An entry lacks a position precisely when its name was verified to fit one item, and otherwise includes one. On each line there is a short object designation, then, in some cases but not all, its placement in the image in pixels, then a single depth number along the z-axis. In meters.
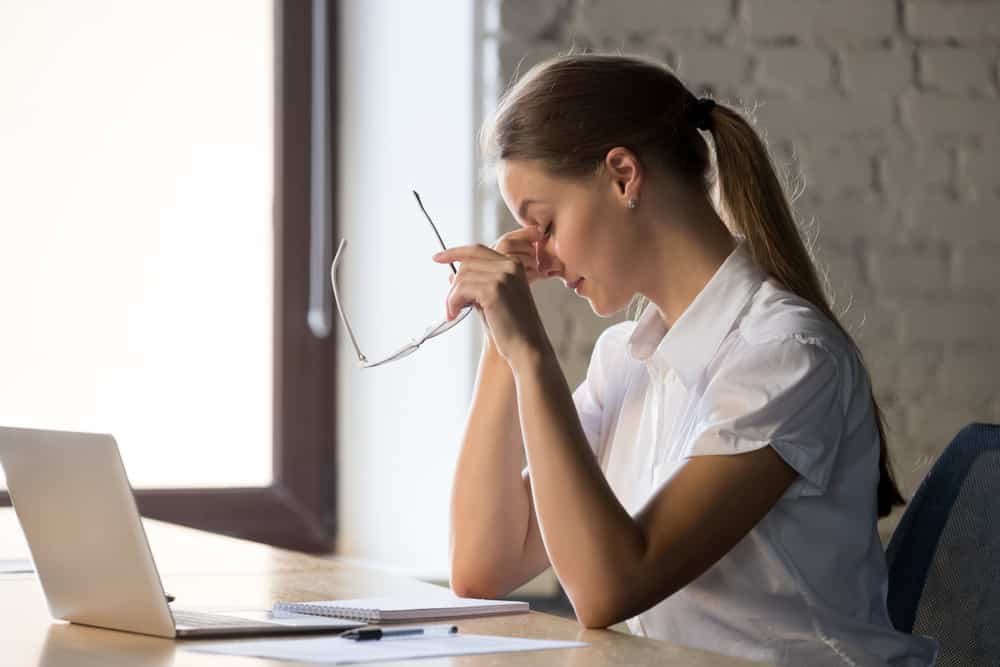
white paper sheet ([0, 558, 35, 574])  2.78
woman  2.57
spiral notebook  2.47
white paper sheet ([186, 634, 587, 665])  2.28
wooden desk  2.28
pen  2.37
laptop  2.35
